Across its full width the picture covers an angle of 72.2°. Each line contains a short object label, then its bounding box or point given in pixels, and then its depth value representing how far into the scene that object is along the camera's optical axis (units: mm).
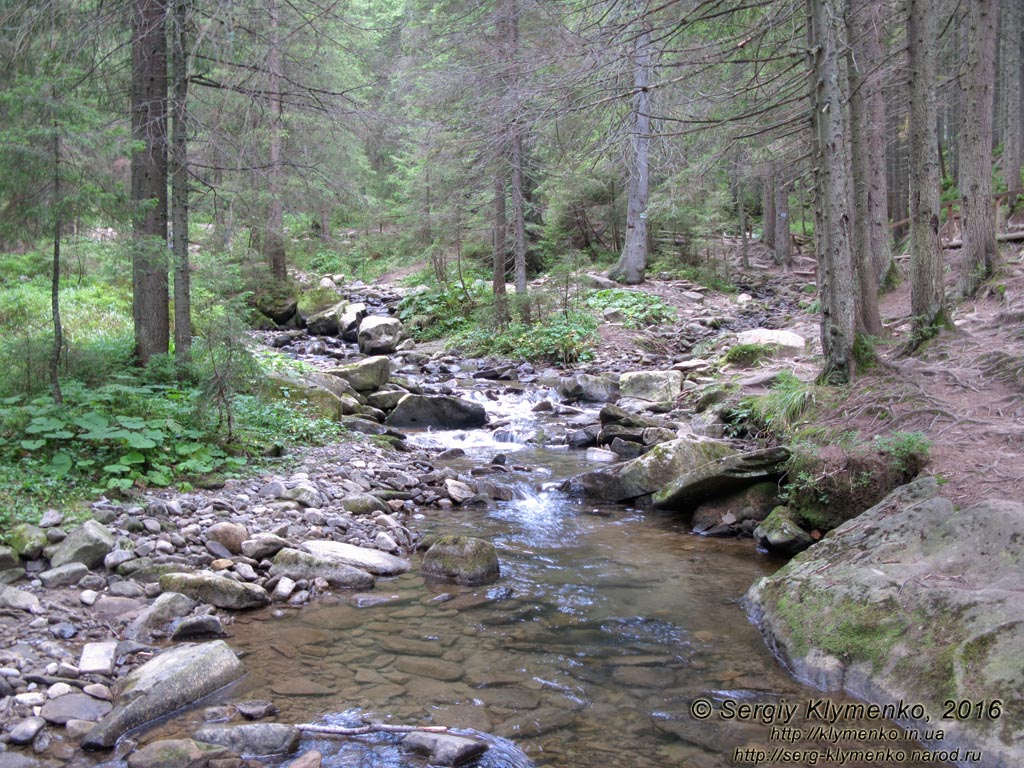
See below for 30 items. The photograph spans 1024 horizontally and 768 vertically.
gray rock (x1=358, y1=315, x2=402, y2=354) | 18562
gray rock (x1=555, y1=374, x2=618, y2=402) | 14062
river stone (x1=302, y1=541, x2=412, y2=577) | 6074
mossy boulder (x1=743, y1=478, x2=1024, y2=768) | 3598
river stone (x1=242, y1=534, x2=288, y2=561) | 5930
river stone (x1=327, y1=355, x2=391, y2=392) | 12930
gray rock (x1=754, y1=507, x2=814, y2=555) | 6719
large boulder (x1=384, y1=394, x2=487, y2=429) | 12227
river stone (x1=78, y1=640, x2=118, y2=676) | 4148
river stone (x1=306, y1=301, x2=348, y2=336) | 21172
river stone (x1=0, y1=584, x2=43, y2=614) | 4613
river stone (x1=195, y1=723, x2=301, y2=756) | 3582
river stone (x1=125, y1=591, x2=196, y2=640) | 4684
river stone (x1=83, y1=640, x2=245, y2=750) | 3678
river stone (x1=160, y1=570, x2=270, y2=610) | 5219
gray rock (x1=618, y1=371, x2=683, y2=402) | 13164
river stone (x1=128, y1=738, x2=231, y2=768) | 3379
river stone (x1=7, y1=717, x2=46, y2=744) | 3510
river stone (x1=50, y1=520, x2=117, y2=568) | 5252
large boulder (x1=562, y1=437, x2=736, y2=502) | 8531
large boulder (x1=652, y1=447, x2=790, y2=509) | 7535
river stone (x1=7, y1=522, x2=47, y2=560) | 5215
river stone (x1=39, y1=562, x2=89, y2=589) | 5012
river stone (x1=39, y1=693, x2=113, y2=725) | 3707
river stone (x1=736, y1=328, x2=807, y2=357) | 13156
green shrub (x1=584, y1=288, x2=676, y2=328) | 18531
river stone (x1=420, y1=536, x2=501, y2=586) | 6055
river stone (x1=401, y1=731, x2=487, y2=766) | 3576
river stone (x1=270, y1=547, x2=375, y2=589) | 5828
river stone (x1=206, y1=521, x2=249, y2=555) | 5988
